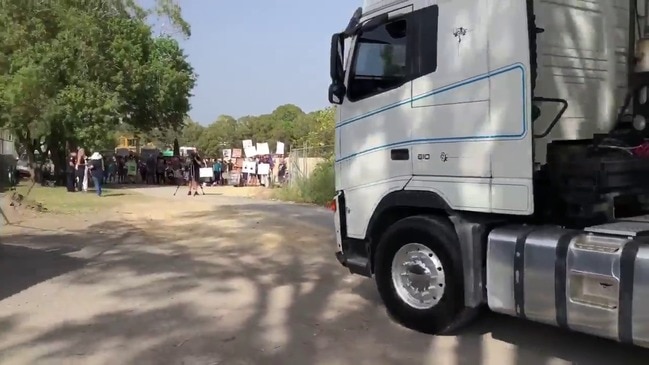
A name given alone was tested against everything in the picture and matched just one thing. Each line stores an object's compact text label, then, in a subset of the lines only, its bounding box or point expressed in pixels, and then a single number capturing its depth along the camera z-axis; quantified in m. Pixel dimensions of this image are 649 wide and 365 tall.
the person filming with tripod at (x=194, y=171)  24.81
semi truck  4.86
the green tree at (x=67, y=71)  27.75
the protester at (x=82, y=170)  25.72
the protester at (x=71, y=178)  25.44
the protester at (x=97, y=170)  23.49
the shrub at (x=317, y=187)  19.94
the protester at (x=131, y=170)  39.09
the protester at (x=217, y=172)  37.03
